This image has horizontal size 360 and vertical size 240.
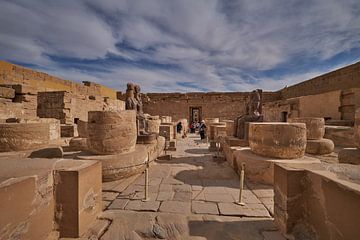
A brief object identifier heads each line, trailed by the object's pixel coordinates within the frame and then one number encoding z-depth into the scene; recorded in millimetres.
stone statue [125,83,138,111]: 7059
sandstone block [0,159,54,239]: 1617
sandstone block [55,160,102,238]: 2225
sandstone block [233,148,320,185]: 4027
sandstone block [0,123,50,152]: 4250
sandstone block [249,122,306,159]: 4191
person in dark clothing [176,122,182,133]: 14462
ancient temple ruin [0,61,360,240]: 1905
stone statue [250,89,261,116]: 7695
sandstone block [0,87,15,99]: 8609
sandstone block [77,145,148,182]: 4188
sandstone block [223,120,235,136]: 8819
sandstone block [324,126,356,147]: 7766
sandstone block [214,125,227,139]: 11319
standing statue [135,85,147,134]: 7250
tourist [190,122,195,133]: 19577
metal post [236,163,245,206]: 3162
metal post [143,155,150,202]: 3353
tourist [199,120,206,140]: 12748
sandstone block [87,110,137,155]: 4398
